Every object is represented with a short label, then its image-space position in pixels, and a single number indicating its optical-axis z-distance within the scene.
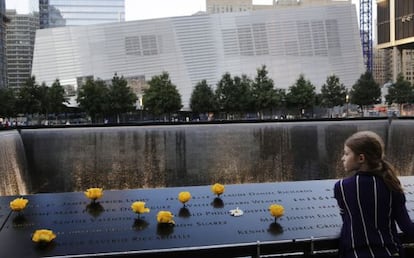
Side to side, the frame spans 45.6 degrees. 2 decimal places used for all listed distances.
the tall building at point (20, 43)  99.12
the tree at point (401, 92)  55.78
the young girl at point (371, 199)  2.76
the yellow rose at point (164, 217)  3.74
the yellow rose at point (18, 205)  3.86
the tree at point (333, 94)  55.62
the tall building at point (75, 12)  103.44
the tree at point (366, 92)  53.88
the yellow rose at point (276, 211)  3.76
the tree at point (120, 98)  48.97
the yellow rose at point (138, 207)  3.77
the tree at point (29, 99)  45.59
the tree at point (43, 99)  46.56
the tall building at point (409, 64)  103.38
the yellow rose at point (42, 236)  3.39
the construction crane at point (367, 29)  110.44
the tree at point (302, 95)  52.16
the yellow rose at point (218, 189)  4.46
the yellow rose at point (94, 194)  4.16
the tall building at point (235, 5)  136.62
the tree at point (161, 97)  49.62
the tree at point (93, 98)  48.41
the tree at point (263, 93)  49.59
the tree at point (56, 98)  49.22
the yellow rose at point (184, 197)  4.12
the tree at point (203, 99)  52.75
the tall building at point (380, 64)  157.88
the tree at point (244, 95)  49.91
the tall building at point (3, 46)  79.19
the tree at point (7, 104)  45.19
